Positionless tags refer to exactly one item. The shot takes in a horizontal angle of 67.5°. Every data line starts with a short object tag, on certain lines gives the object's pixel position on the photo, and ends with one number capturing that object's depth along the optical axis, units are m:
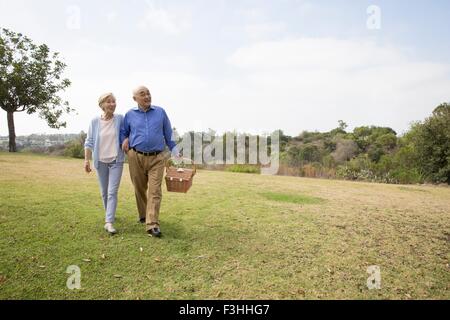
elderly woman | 4.63
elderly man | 4.57
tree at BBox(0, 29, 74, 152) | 22.81
